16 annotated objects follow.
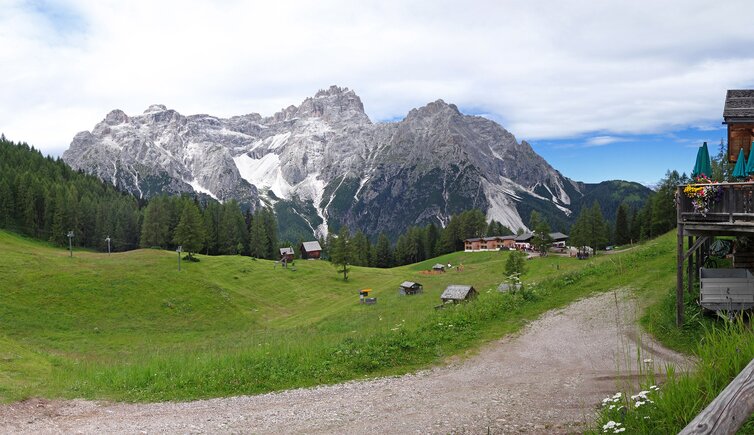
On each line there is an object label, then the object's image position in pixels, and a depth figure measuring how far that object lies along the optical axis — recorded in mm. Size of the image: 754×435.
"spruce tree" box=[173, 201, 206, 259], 91438
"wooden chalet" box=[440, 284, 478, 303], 49312
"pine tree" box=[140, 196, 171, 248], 118375
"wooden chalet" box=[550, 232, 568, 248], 133688
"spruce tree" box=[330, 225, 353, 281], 93750
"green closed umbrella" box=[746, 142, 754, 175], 17650
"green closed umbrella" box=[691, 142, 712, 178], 20344
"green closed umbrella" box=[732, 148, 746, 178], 18828
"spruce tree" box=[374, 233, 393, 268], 154875
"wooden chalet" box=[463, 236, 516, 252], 138500
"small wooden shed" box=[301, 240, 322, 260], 142750
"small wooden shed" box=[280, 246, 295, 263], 120462
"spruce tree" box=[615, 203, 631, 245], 125594
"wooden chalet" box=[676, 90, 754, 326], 15672
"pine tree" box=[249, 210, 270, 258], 132000
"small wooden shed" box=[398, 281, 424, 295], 73812
